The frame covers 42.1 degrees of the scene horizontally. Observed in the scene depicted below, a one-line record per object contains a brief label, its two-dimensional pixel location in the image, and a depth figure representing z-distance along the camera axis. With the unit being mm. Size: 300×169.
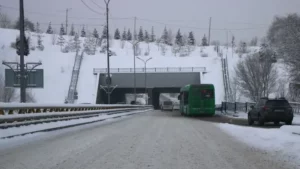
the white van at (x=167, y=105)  80844
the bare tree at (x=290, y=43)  40938
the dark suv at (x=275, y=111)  23469
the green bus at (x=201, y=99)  39344
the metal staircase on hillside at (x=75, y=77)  78406
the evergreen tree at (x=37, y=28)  185800
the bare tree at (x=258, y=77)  63688
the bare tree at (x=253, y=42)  183862
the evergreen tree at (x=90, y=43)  150800
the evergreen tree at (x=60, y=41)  159512
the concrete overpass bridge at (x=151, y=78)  82812
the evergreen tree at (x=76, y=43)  156125
